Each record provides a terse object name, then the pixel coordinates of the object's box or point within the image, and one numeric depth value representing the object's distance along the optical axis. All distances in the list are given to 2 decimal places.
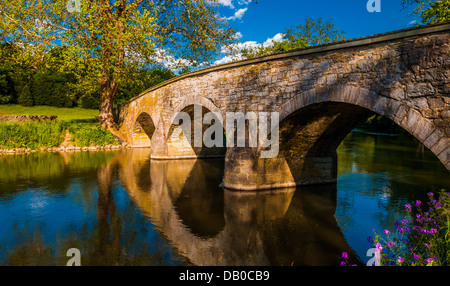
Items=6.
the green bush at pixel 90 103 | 36.20
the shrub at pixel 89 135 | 23.14
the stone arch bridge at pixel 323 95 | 5.48
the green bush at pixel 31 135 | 20.83
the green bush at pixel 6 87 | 32.28
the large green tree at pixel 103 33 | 17.62
